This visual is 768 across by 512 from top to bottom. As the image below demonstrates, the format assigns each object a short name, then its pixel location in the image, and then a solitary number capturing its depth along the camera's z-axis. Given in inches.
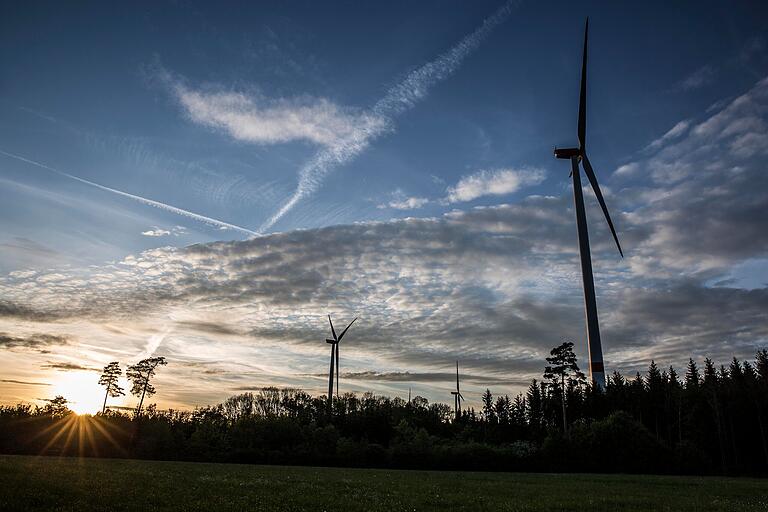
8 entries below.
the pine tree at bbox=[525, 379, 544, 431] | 5369.1
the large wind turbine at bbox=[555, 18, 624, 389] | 3093.0
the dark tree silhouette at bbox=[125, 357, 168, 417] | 5187.0
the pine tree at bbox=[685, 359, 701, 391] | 5183.1
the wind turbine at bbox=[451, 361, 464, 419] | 6103.3
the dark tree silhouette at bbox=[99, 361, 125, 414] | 5201.8
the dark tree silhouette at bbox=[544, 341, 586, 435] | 4035.4
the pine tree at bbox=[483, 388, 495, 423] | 7347.0
